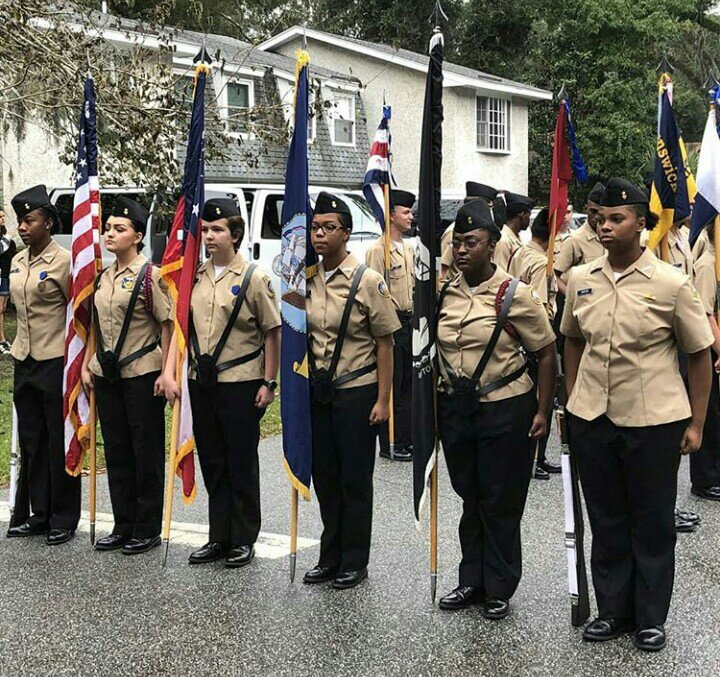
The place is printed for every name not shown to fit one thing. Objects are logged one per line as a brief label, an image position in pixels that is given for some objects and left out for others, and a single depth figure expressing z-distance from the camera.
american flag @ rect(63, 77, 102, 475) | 6.36
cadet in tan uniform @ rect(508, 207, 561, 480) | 8.14
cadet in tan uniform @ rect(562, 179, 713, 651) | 4.58
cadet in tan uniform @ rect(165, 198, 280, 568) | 5.86
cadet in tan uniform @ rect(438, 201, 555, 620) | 5.01
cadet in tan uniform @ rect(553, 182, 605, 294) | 8.61
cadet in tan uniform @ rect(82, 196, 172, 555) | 6.20
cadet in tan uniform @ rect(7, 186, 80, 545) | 6.56
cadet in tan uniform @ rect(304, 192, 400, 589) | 5.54
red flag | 7.36
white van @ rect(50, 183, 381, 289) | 14.99
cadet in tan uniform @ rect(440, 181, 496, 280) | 8.66
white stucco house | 27.98
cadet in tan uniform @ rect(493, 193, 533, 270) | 8.70
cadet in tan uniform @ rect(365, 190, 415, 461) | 8.88
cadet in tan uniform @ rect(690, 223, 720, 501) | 7.17
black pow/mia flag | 5.07
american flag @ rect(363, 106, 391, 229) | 9.04
